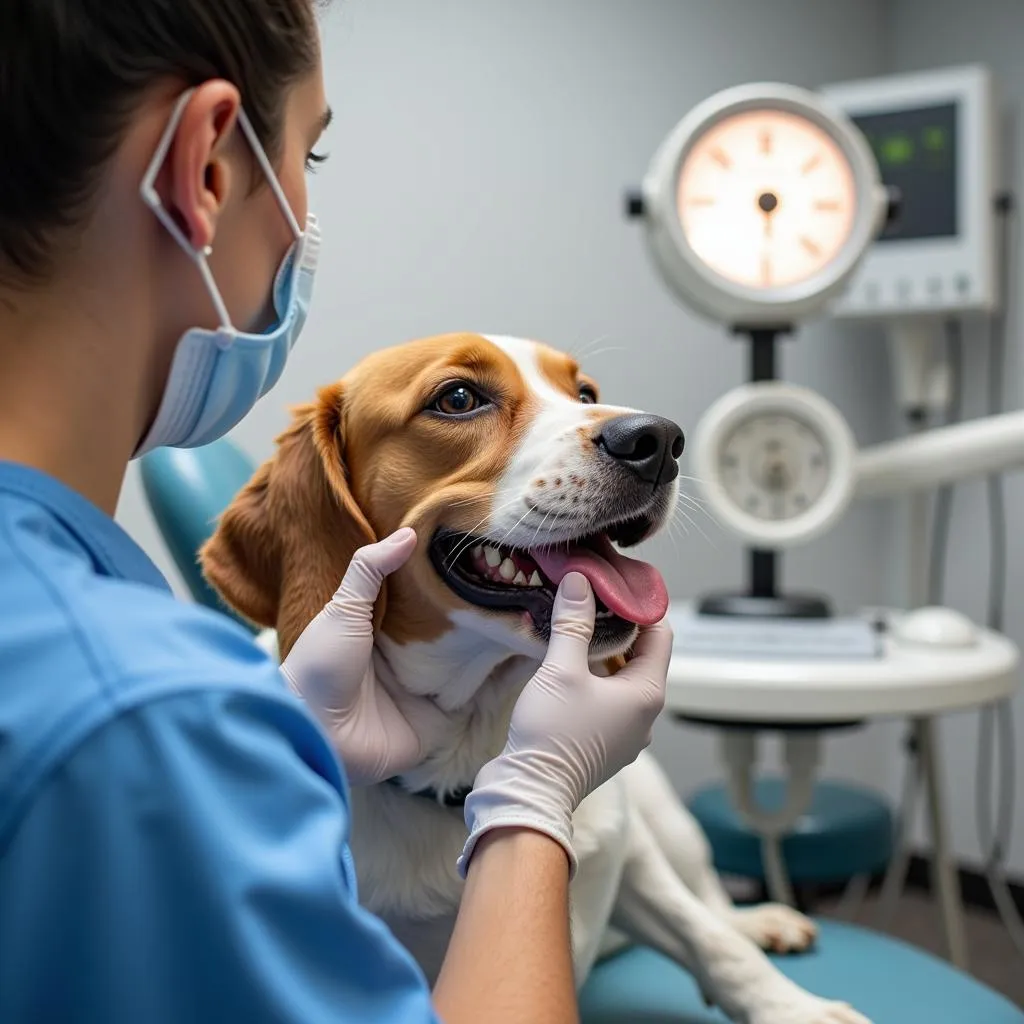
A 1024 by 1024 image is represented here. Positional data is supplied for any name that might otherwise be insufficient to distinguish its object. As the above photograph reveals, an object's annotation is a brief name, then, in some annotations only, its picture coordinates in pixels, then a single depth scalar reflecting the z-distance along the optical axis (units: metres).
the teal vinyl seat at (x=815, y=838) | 1.97
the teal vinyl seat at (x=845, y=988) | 1.03
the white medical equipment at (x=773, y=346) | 1.57
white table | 1.41
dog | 0.83
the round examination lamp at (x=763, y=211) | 1.57
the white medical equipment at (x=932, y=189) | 2.14
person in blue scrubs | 0.45
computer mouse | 1.60
